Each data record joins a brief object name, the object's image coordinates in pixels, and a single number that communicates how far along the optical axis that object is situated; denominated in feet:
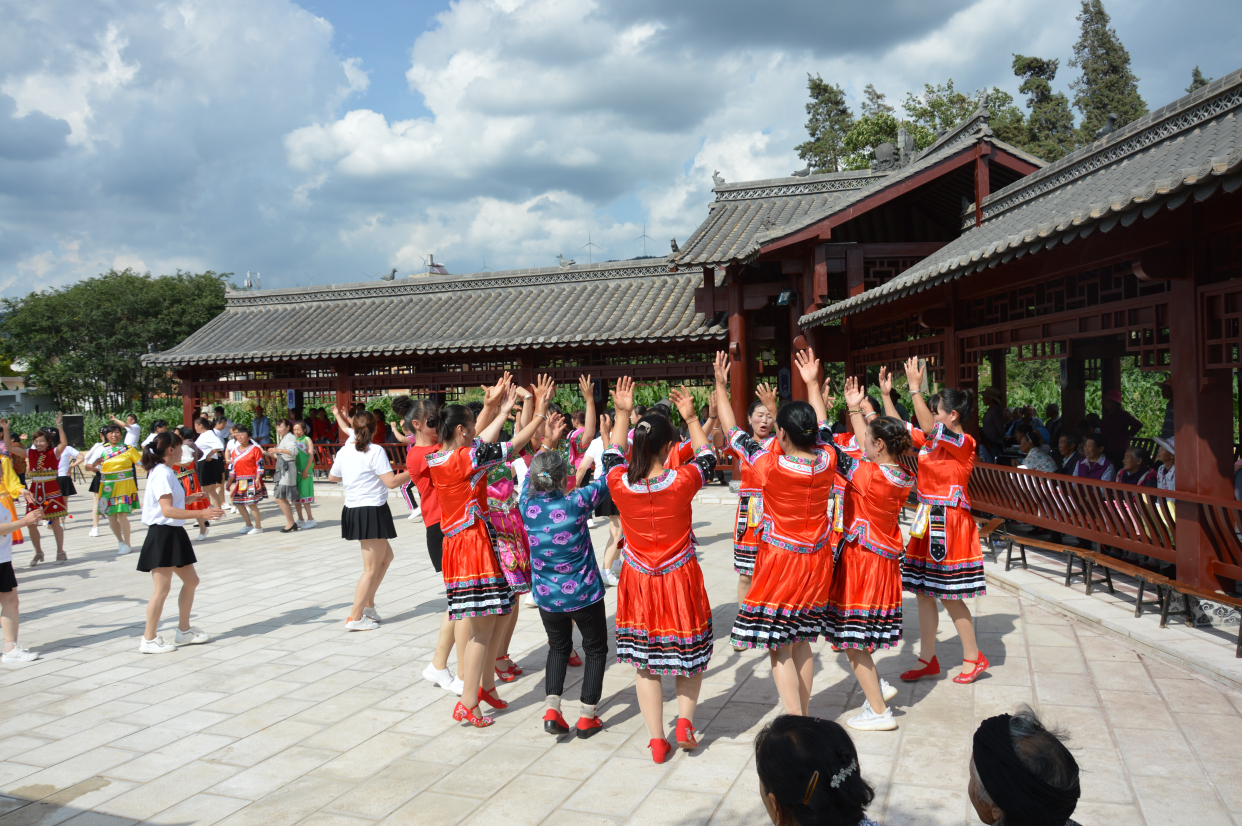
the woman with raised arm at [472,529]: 14.30
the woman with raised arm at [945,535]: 15.35
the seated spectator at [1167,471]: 19.23
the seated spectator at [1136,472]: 21.39
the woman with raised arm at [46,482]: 32.53
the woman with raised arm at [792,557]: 12.39
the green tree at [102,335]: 96.73
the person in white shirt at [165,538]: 19.06
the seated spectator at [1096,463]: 23.03
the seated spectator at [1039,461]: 25.80
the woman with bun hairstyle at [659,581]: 12.47
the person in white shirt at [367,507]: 20.56
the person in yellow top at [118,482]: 33.68
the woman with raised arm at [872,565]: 13.32
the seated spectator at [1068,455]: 24.59
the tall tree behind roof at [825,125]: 100.68
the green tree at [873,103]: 98.94
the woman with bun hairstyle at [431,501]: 16.17
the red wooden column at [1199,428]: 17.44
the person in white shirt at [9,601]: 19.02
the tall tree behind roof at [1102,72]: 95.25
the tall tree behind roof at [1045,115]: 84.43
